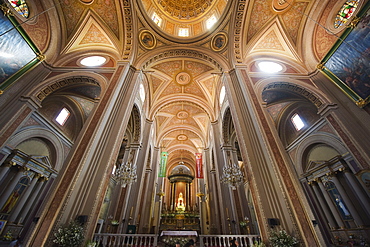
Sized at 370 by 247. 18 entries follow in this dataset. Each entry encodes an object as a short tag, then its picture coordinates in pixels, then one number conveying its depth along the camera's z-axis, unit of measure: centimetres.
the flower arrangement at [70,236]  411
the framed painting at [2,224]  792
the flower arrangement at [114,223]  893
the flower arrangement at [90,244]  460
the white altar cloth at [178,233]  1042
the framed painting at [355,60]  601
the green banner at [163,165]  1608
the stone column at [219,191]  1042
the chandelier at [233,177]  856
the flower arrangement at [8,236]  776
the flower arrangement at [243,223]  906
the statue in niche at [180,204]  2260
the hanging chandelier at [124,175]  822
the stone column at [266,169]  473
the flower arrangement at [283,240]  422
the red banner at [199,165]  1644
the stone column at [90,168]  451
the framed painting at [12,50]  594
